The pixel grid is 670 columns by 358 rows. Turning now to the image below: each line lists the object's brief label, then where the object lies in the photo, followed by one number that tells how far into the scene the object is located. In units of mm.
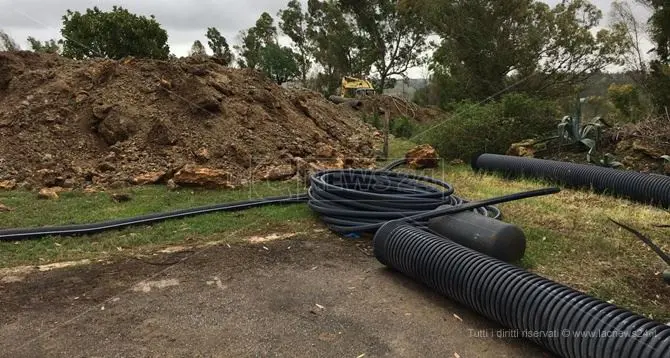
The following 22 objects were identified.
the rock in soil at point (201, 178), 6039
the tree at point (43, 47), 23000
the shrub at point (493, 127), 9016
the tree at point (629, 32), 17453
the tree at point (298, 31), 34781
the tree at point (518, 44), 17156
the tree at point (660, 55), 13109
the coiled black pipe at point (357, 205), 4074
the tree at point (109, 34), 17578
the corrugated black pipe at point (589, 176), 5379
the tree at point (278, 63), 29062
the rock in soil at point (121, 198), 5480
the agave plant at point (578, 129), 8125
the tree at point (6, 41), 15962
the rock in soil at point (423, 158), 8109
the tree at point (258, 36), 36031
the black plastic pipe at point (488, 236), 3285
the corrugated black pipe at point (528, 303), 2020
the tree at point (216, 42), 37750
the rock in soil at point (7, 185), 6023
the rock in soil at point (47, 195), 5589
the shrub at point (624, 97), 19136
